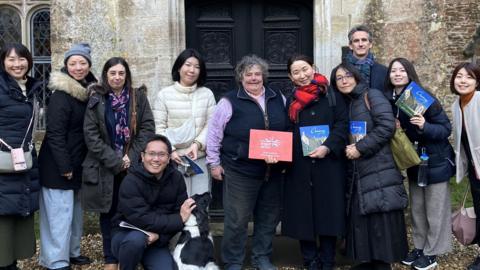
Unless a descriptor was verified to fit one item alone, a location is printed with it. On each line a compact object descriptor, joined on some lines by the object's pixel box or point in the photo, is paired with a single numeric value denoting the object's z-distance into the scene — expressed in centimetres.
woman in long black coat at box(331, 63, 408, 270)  485
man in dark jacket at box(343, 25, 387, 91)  542
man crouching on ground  469
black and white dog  473
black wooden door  713
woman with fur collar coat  523
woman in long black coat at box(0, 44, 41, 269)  499
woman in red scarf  504
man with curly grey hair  519
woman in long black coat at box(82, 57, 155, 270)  514
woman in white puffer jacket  534
